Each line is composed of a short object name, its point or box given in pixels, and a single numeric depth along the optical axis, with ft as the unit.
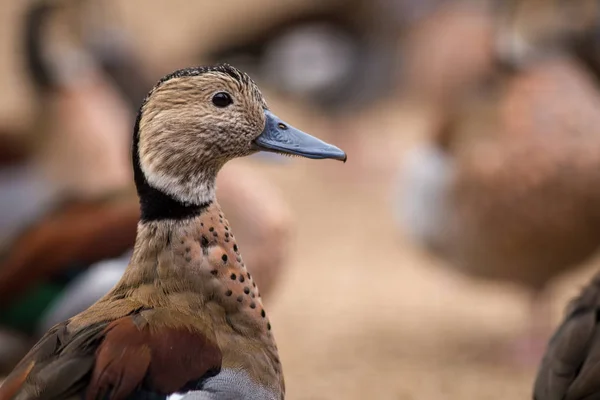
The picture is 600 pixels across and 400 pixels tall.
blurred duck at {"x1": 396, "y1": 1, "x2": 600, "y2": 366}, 28.94
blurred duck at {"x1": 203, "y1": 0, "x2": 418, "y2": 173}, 64.03
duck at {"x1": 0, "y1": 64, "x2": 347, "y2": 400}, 14.80
